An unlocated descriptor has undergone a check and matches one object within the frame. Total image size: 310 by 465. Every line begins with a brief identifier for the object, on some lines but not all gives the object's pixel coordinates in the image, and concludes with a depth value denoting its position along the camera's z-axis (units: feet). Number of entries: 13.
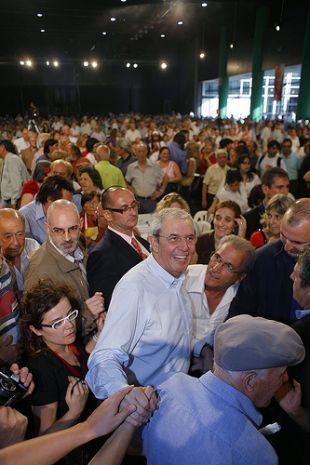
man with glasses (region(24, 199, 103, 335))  6.97
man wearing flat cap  3.29
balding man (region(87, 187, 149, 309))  7.42
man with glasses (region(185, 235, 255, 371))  7.21
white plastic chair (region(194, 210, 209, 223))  16.11
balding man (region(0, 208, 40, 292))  7.96
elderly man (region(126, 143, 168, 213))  18.29
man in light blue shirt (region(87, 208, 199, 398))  4.80
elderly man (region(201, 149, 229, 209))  18.70
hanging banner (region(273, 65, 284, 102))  46.19
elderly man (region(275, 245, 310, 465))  4.61
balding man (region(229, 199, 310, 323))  6.22
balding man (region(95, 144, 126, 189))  16.47
